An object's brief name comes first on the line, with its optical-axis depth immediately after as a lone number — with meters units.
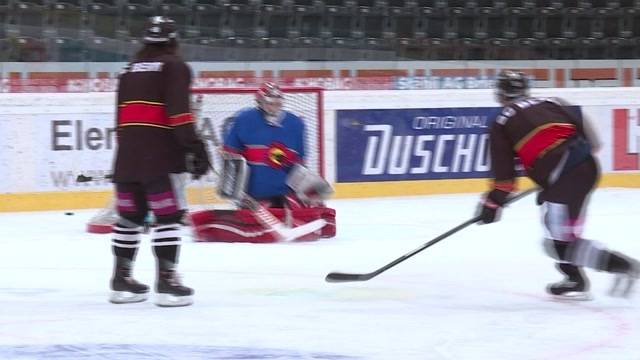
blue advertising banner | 19.98
